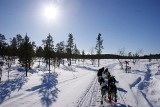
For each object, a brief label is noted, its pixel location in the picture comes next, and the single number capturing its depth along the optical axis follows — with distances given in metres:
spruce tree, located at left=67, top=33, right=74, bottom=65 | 42.61
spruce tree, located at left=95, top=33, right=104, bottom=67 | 43.86
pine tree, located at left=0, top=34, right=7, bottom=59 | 30.44
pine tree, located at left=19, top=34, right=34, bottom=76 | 21.55
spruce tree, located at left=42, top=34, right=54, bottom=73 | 24.85
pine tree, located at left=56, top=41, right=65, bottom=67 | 44.47
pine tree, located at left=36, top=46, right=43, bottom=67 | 46.53
